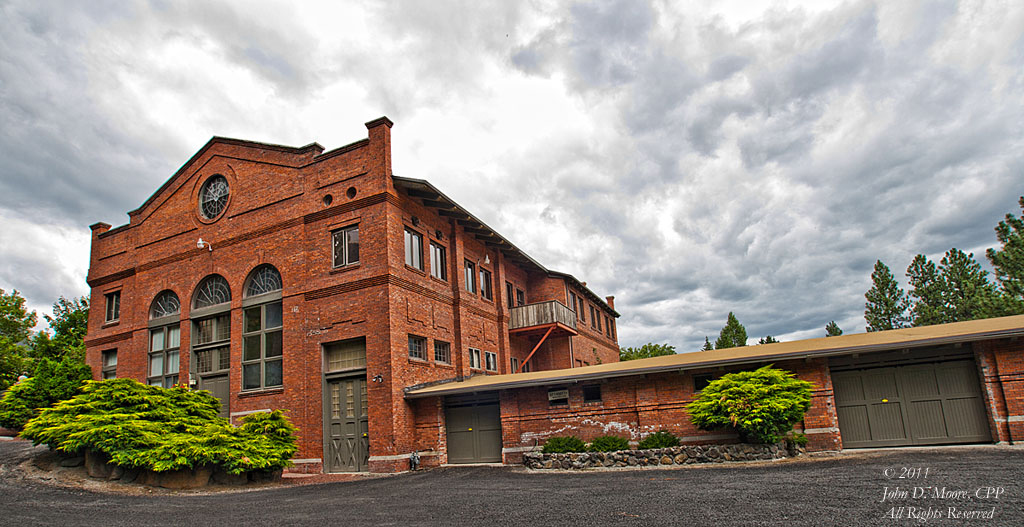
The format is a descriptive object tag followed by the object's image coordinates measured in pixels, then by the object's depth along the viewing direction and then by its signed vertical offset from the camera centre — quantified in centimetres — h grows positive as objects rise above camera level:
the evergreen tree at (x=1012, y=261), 3516 +574
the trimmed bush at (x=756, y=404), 1316 -52
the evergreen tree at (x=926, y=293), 4352 +530
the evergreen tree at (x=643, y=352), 5347 +333
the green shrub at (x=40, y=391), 1906 +154
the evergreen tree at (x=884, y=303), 4756 +525
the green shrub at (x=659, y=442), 1496 -131
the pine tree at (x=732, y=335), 5634 +439
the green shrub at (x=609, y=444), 1523 -131
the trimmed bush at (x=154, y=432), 1415 -7
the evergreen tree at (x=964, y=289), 3906 +500
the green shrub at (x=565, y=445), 1548 -126
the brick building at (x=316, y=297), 1805 +411
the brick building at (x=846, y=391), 1343 -29
